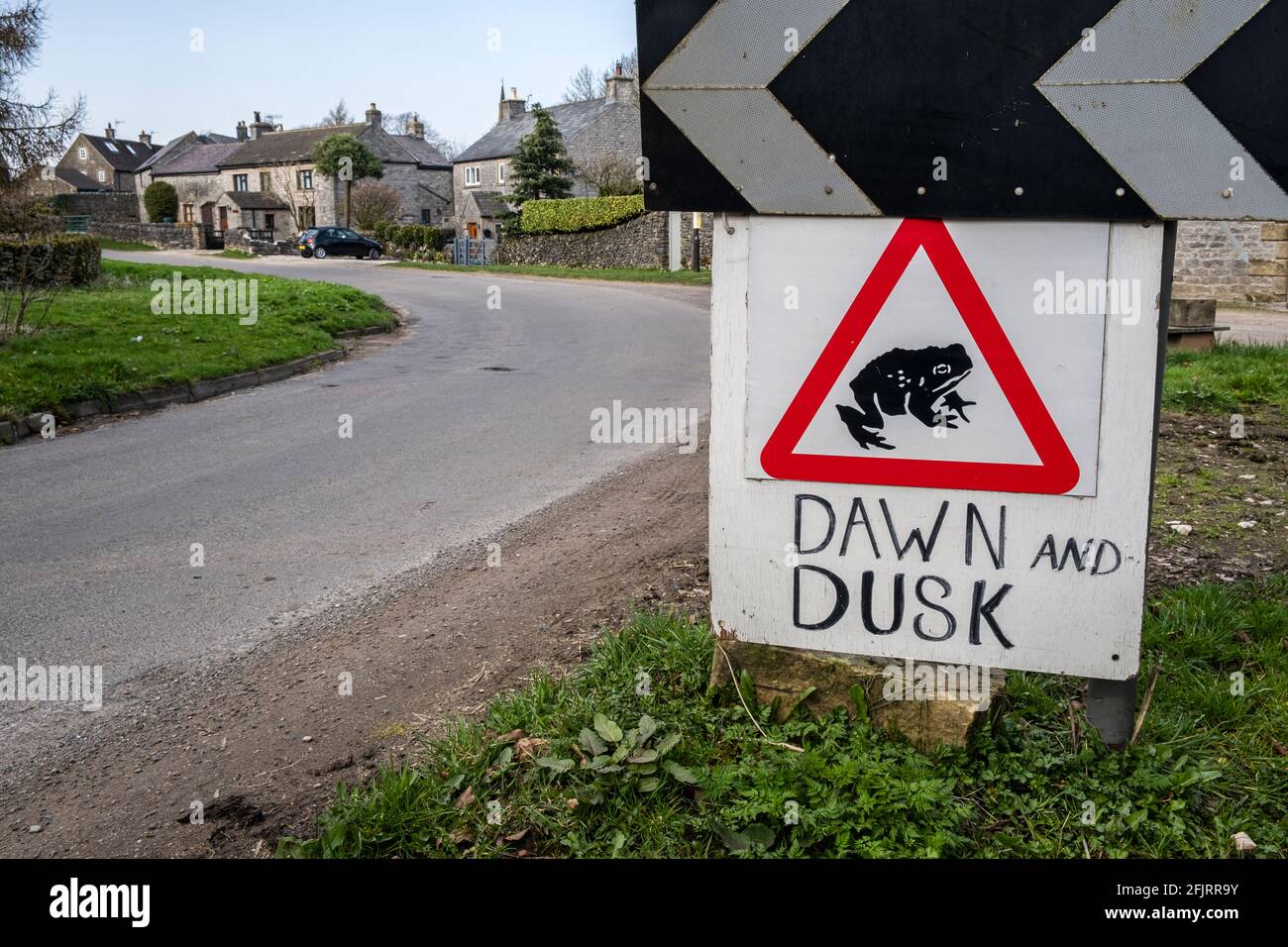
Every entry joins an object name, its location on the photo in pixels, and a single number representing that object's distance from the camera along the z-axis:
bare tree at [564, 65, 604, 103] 81.12
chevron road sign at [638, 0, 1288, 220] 2.49
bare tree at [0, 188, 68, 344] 13.95
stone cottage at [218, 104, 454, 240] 72.81
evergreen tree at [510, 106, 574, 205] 50.72
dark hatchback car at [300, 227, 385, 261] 50.00
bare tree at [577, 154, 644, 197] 45.72
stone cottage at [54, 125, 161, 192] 93.38
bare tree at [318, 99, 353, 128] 88.94
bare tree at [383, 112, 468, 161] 98.50
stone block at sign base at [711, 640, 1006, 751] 2.95
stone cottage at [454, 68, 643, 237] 62.91
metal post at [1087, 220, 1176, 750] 2.91
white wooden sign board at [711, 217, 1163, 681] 2.70
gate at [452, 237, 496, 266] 46.97
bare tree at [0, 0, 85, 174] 15.23
